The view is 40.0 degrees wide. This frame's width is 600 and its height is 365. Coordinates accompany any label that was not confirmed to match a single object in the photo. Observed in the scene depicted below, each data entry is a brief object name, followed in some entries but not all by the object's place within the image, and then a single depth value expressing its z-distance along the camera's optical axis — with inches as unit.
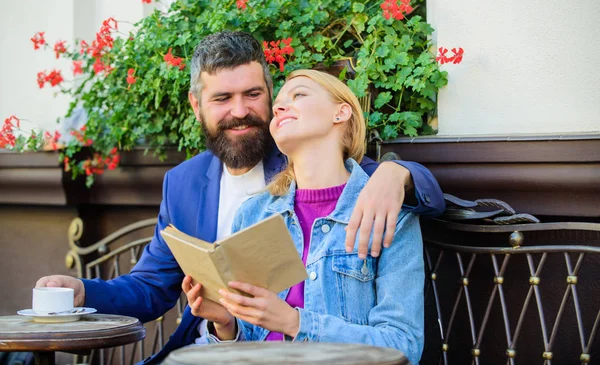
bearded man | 121.6
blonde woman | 89.8
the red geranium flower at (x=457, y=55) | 117.4
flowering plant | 125.6
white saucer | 100.4
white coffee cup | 100.6
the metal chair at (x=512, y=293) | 104.5
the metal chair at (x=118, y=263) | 155.7
